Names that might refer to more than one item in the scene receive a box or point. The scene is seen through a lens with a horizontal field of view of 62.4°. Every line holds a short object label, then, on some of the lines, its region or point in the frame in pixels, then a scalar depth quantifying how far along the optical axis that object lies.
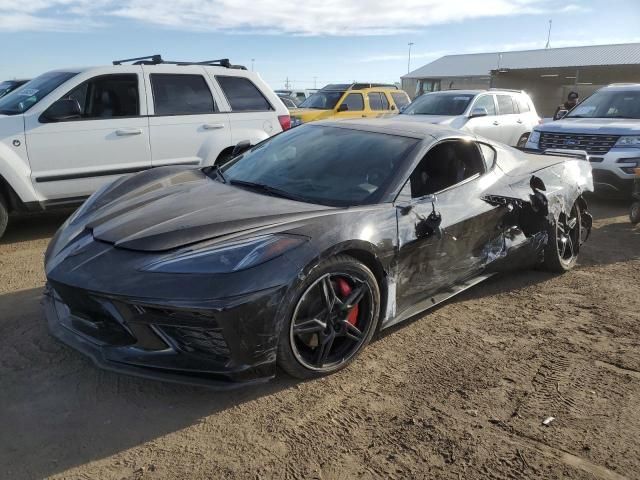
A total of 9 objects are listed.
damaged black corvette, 2.58
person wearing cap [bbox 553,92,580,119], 14.37
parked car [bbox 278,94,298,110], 21.50
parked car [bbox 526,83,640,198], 7.90
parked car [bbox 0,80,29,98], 10.81
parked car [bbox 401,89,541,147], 10.78
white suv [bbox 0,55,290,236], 5.37
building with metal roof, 27.86
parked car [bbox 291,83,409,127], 13.38
